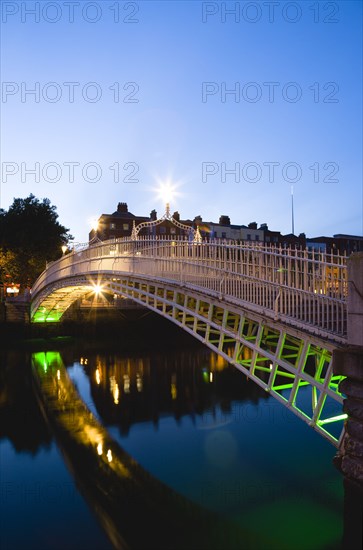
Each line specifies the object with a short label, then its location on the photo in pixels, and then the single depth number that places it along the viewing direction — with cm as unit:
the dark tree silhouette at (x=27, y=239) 3666
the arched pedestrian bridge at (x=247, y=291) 739
